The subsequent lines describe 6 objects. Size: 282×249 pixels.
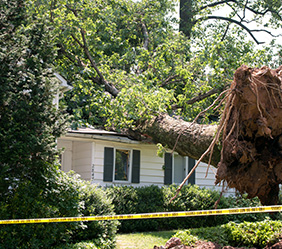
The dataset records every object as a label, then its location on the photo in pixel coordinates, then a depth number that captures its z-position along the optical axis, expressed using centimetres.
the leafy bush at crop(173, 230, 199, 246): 1298
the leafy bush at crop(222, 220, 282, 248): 1403
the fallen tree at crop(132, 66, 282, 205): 1076
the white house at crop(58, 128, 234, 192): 2713
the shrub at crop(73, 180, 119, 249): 1613
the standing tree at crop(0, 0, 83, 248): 1395
